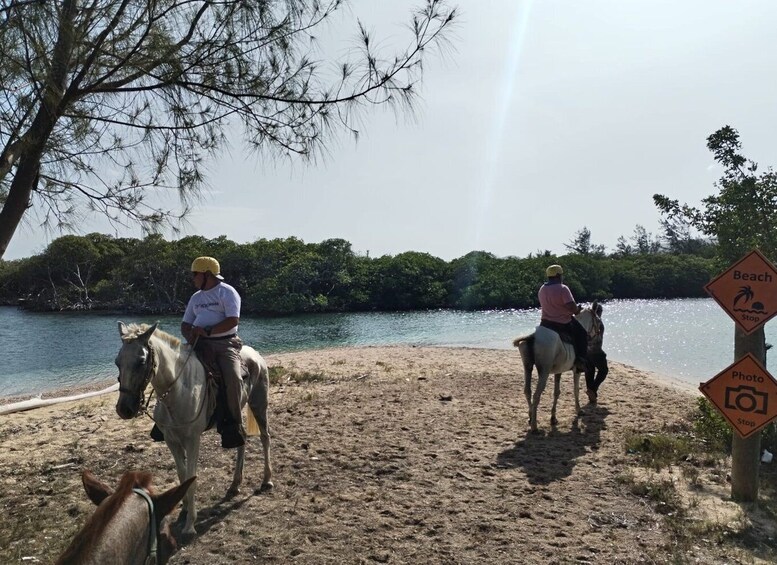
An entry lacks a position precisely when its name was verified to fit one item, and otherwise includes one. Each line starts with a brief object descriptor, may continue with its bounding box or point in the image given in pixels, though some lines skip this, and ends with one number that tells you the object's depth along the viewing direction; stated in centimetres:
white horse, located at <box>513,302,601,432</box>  715
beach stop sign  464
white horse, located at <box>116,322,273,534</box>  366
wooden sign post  464
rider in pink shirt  723
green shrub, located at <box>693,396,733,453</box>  627
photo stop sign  454
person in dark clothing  870
